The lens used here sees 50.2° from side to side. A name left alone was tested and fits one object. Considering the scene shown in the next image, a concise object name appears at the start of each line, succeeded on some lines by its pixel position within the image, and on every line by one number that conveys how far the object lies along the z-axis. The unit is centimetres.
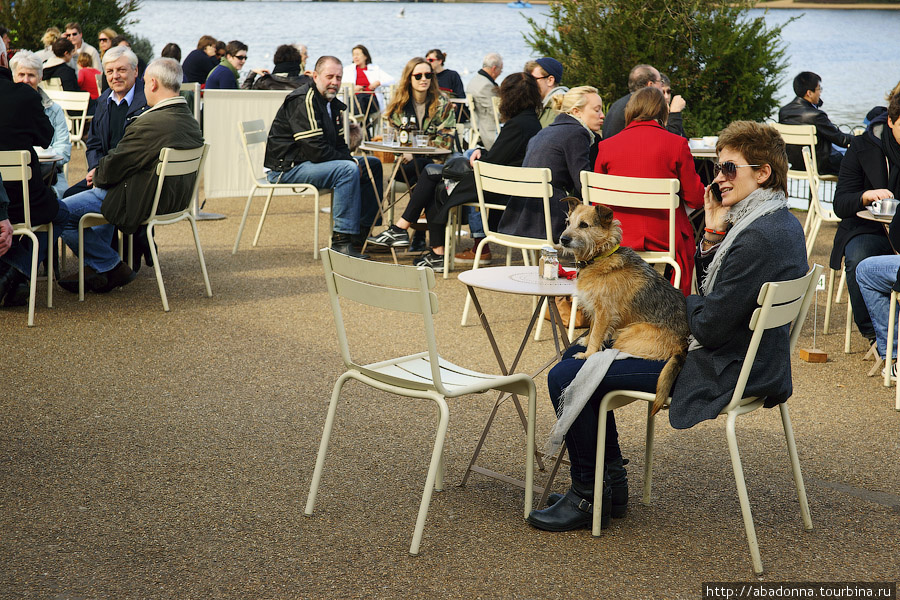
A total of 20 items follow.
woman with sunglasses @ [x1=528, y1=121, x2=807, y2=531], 301
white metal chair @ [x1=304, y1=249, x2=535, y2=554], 302
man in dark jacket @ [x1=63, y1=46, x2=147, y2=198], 678
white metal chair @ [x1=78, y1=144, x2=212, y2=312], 600
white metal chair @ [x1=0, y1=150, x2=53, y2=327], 556
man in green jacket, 609
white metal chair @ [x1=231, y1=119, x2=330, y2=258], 784
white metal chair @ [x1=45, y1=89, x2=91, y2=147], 1094
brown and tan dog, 321
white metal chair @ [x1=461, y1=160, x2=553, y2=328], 566
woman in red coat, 548
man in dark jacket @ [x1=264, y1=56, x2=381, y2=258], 772
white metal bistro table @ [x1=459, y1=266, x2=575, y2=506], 338
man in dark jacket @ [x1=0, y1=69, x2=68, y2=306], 578
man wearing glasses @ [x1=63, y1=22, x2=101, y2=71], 1411
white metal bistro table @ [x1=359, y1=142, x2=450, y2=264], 758
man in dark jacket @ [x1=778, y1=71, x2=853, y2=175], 919
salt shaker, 362
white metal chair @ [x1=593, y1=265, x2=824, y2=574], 290
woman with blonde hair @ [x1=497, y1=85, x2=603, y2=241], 596
